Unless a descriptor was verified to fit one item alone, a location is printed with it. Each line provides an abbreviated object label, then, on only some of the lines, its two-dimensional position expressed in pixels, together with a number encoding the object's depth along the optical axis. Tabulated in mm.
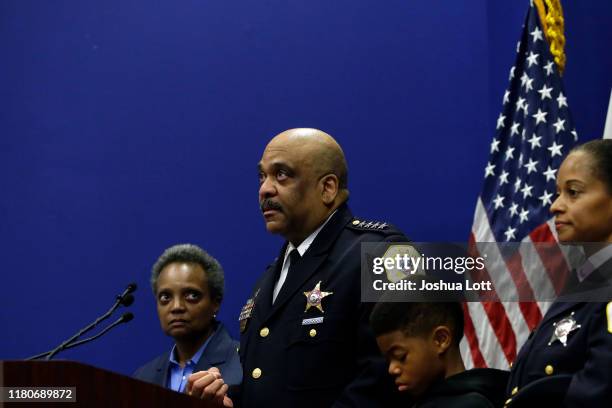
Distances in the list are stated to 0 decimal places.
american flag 7250
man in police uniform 5219
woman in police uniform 4141
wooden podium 3855
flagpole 7000
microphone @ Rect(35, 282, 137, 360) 5441
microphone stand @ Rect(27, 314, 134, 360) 5904
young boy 4727
